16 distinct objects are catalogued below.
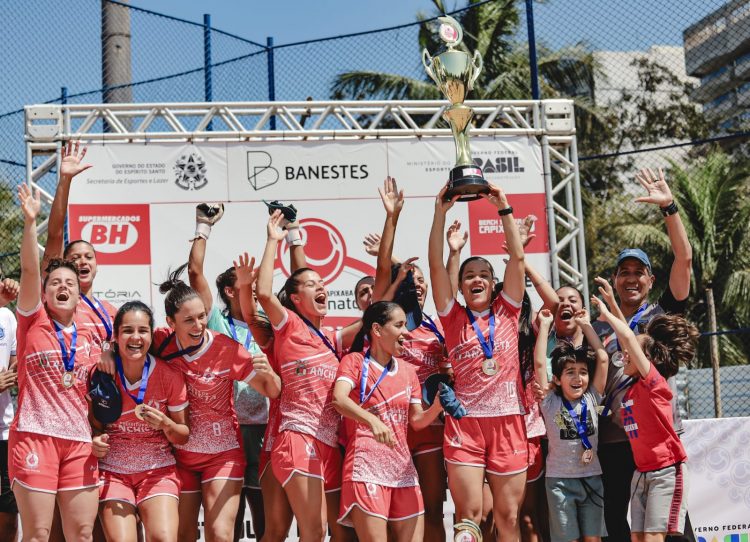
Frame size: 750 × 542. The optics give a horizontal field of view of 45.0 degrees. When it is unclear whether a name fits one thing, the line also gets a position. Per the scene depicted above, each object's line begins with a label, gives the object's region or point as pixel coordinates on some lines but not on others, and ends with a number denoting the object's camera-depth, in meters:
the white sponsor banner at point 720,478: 6.63
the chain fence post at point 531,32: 9.46
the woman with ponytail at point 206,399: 4.89
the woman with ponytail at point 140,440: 4.67
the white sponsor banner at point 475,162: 8.53
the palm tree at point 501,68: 17.98
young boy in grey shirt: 5.19
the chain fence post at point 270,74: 9.80
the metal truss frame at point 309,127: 8.15
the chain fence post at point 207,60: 9.99
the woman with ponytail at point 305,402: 4.86
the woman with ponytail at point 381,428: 4.77
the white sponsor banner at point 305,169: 8.38
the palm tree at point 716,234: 17.83
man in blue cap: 5.23
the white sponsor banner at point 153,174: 8.23
